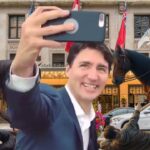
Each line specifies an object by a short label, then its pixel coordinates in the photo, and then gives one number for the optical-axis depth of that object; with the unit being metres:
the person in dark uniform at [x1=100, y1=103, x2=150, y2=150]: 2.18
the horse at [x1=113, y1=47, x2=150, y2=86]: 2.48
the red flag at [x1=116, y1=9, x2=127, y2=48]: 6.58
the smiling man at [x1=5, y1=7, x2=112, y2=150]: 1.02
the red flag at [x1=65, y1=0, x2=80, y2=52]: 7.24
